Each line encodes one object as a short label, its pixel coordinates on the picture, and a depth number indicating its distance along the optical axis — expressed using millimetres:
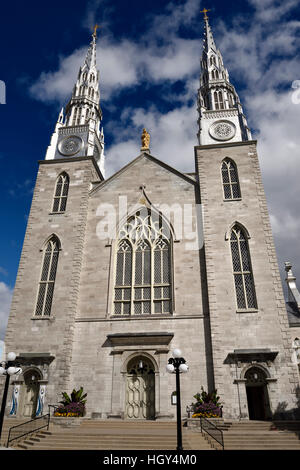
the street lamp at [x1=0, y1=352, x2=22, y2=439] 12875
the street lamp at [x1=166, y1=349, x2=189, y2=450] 12125
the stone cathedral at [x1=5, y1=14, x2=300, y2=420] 18027
